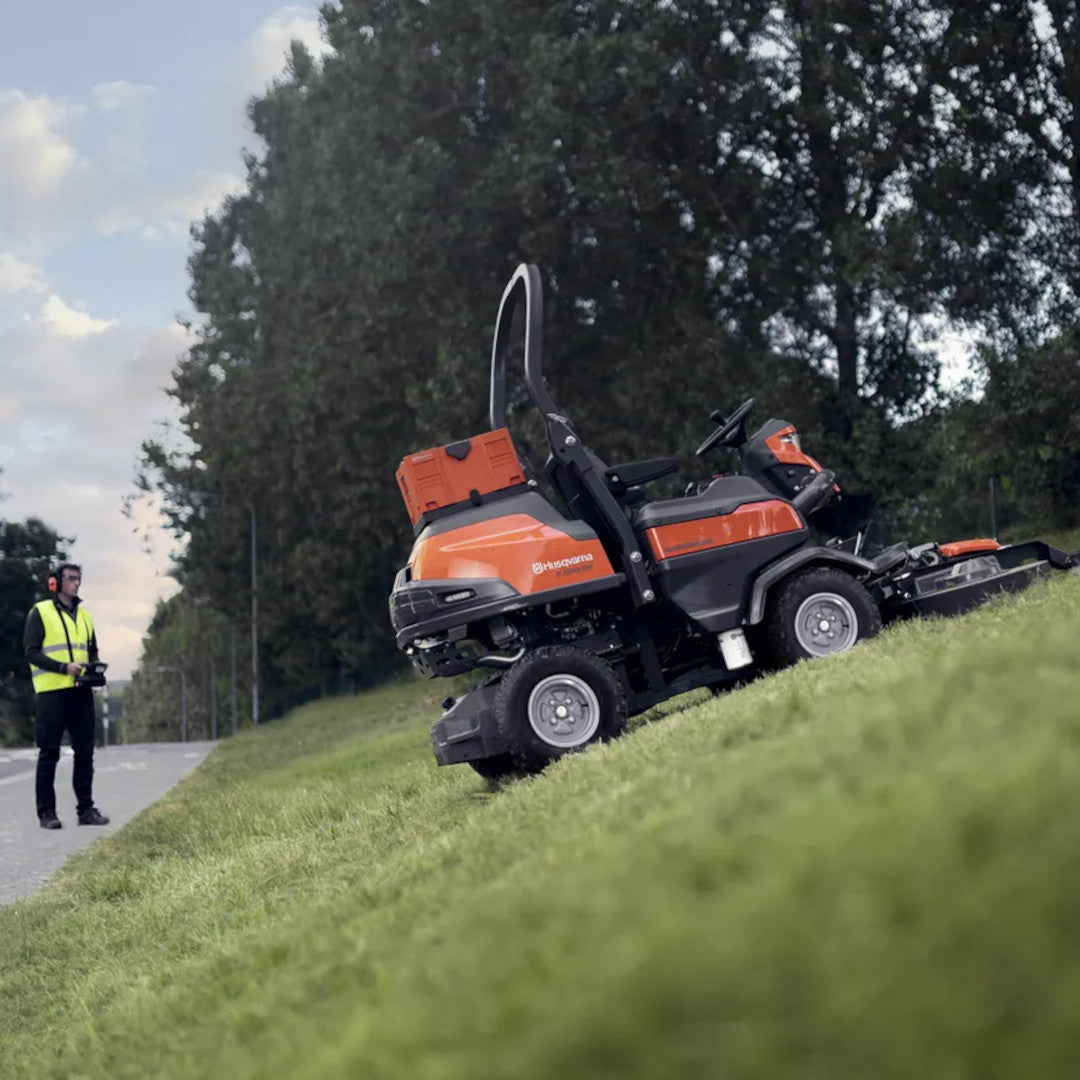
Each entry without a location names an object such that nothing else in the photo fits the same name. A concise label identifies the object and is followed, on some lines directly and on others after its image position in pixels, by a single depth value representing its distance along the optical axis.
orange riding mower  8.02
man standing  13.41
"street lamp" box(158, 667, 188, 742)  90.31
